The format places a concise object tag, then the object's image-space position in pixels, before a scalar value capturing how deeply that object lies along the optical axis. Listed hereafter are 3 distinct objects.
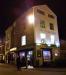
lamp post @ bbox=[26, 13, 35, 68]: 13.60
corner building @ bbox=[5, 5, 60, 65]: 13.33
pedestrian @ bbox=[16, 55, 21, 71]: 9.17
